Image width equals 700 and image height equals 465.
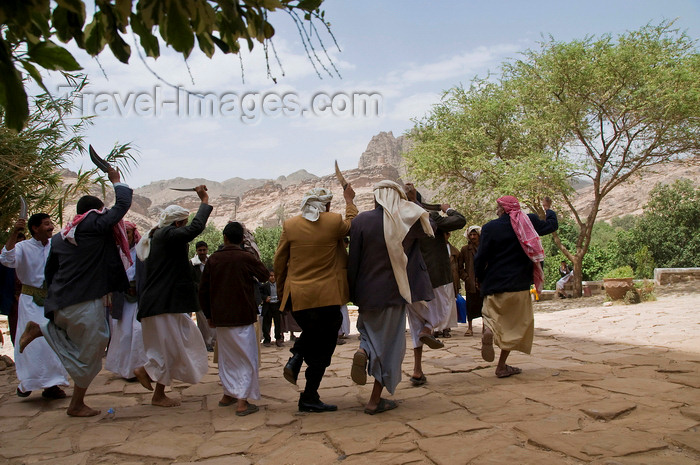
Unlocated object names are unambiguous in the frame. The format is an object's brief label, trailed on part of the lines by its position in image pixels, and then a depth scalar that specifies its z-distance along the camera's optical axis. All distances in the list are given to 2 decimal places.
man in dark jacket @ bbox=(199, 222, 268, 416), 4.51
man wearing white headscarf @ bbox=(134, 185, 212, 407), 4.62
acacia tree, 17.03
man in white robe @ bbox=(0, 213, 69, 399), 5.09
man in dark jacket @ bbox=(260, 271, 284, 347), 9.27
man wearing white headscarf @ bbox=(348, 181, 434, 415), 4.13
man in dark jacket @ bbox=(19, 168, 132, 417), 4.37
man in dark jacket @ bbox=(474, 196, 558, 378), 5.16
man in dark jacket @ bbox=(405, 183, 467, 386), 4.92
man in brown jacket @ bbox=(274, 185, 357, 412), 4.17
